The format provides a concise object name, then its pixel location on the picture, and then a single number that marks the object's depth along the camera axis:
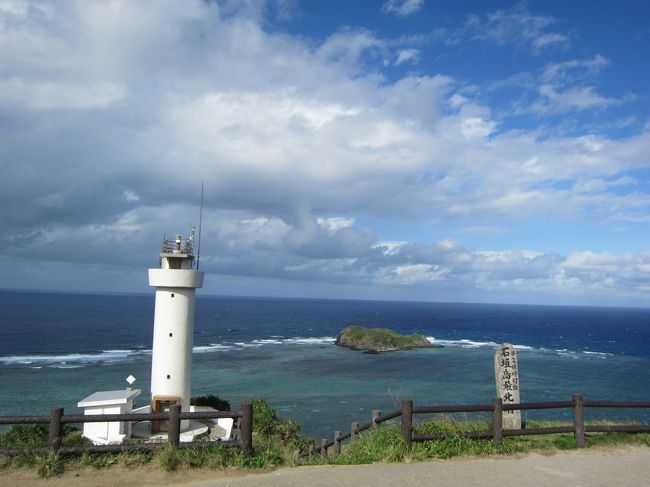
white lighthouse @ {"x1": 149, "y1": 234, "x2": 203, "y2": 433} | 18.56
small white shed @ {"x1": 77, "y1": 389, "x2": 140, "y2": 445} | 17.48
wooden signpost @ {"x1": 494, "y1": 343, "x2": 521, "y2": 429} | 11.72
